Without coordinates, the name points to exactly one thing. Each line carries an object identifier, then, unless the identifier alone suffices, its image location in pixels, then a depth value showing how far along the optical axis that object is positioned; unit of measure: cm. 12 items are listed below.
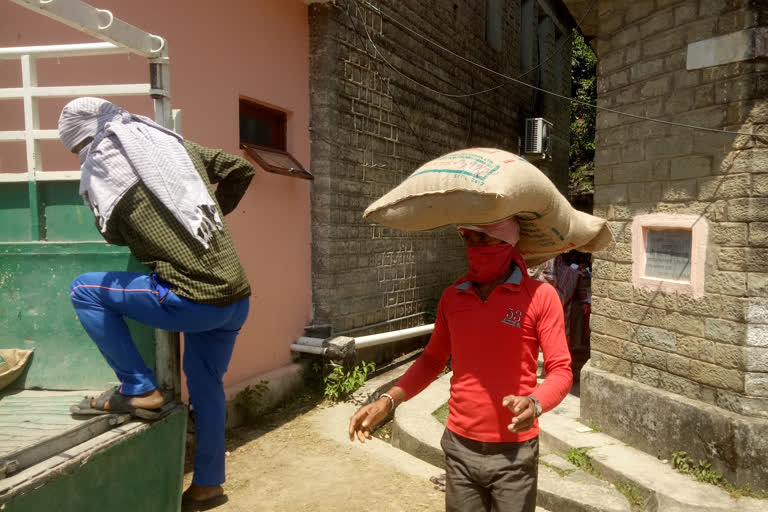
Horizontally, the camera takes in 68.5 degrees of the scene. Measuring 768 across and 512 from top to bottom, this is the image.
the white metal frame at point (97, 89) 231
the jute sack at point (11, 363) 272
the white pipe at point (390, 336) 596
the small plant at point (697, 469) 380
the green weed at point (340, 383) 544
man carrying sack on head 205
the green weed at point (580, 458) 418
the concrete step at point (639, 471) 354
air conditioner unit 1091
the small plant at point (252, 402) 466
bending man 232
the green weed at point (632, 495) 370
